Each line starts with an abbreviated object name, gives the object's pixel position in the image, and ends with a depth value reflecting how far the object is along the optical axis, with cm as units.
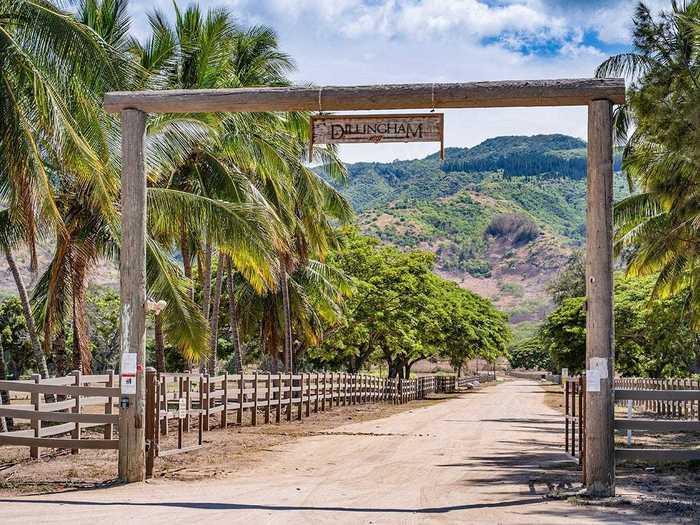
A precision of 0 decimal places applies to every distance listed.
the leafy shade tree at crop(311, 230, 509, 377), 4453
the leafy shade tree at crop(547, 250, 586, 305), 7925
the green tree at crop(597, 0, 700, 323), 1788
